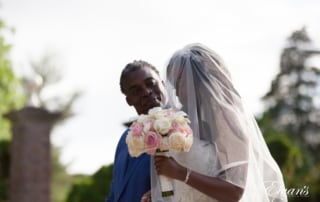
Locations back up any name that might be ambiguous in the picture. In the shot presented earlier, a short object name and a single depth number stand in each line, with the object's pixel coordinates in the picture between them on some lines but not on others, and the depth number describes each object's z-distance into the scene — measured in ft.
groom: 12.71
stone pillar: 39.70
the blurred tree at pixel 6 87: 73.41
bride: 10.98
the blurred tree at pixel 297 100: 126.93
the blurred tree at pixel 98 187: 39.91
